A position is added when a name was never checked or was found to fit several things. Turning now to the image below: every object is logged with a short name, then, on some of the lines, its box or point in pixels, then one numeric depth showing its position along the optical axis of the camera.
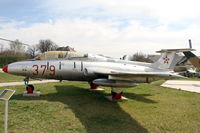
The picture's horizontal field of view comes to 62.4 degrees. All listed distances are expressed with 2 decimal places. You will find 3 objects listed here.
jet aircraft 8.20
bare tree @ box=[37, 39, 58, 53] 62.91
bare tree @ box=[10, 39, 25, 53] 63.66
